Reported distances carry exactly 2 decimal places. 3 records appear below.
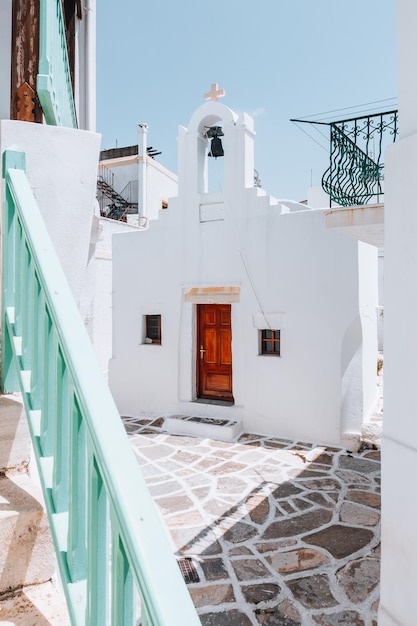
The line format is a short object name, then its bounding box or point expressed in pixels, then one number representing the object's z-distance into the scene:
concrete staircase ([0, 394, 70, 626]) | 1.24
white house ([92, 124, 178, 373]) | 17.66
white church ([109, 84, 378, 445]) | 7.20
